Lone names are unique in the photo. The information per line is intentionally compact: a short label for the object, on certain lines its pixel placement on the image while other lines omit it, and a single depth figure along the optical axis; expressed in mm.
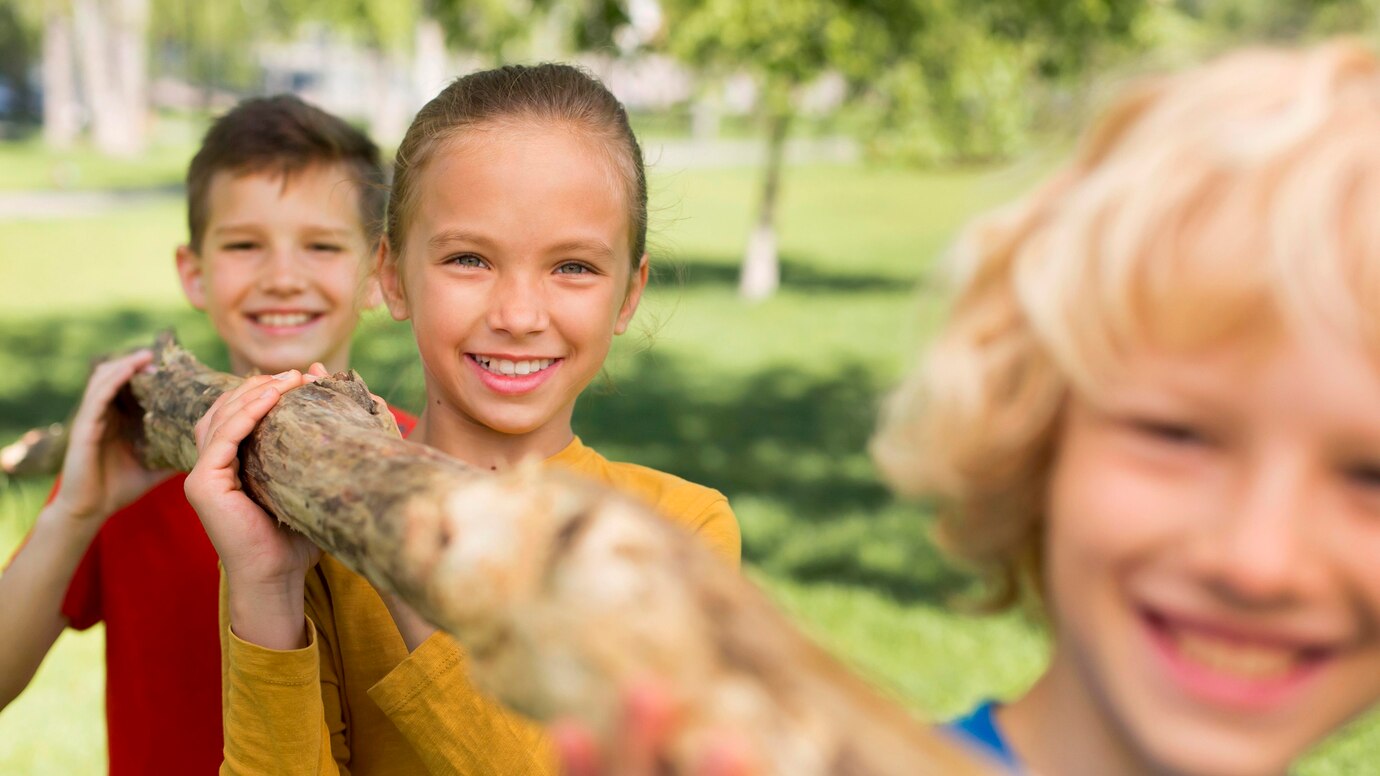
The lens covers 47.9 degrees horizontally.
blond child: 403
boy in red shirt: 866
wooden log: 403
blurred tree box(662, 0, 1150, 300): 7048
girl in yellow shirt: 665
